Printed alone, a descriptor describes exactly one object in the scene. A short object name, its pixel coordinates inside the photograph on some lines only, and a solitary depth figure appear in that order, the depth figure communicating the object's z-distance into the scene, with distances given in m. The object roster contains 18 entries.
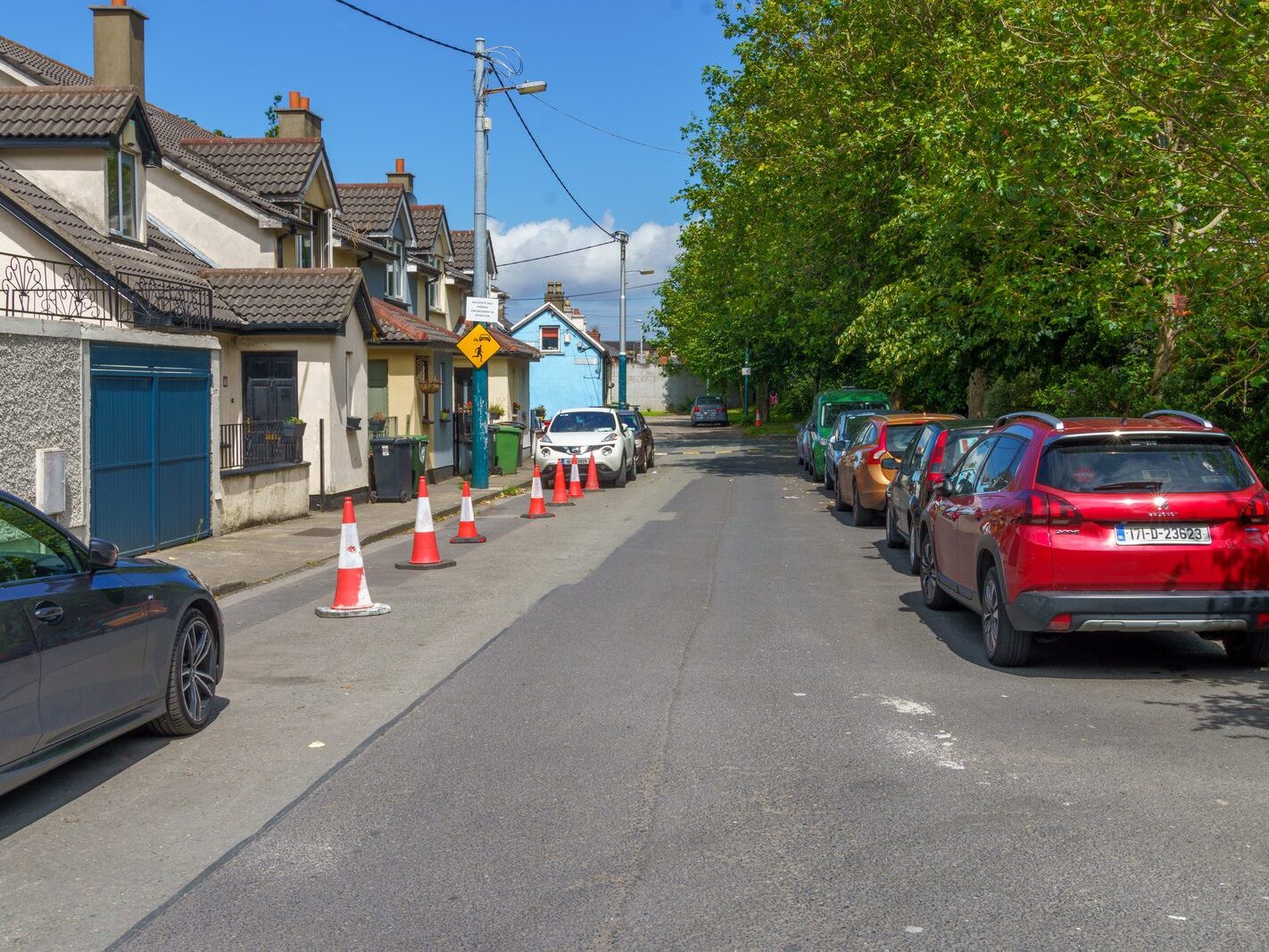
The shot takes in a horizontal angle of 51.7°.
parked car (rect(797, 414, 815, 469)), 30.50
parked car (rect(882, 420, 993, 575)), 13.17
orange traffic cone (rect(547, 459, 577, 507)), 22.44
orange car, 17.81
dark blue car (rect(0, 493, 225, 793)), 5.29
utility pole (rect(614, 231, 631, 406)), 53.03
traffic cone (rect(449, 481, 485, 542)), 16.03
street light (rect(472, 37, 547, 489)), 24.95
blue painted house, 76.94
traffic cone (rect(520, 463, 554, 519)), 19.88
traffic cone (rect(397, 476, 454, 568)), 13.69
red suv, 7.89
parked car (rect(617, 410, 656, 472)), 31.69
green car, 28.15
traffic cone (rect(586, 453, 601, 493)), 25.89
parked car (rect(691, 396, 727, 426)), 75.31
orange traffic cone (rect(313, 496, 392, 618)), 10.65
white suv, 26.02
